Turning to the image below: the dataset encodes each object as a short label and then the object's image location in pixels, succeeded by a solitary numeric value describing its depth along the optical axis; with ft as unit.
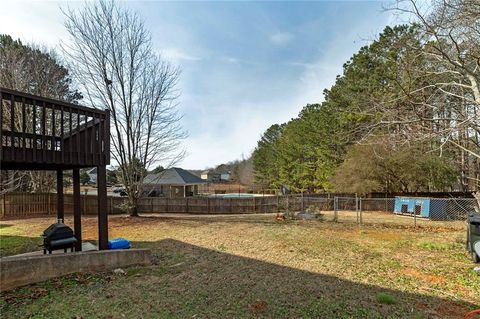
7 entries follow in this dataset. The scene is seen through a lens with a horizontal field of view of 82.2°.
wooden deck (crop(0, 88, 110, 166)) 14.05
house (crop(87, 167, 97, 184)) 139.69
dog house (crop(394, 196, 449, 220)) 46.98
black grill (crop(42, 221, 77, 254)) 16.17
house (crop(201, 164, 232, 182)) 223.92
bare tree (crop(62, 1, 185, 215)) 40.50
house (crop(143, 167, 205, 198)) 93.00
